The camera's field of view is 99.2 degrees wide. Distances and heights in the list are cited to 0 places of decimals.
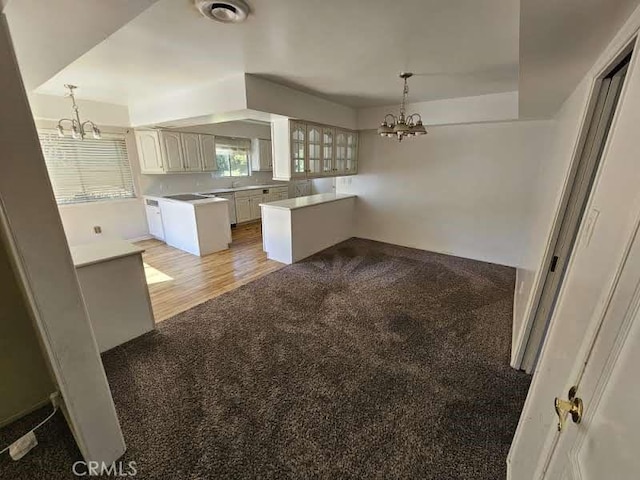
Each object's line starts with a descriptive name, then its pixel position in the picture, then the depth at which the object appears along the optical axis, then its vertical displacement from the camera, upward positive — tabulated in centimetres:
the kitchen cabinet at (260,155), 693 +10
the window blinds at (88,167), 424 -19
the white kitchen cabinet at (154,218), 515 -114
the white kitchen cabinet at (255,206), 679 -114
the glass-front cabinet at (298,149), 385 +14
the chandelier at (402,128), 295 +35
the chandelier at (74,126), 353 +39
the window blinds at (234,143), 623 +35
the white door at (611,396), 50 -47
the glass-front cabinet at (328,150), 445 +17
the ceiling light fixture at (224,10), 157 +86
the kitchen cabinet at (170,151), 486 +11
